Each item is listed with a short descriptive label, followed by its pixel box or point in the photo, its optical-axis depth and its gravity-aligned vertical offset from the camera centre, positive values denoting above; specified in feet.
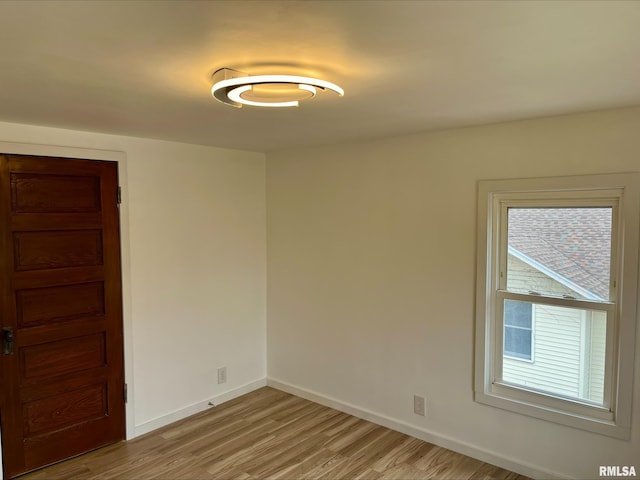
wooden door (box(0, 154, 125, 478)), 9.29 -2.06
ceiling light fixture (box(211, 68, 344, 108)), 5.64 +1.74
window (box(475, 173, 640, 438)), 8.22 -1.64
